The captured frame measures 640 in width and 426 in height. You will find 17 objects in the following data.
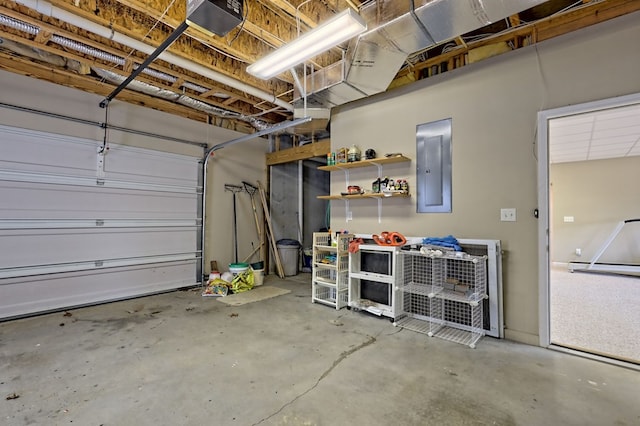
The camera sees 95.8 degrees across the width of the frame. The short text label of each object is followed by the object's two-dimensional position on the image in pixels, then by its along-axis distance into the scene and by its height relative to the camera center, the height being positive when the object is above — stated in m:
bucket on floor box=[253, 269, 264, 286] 5.14 -1.02
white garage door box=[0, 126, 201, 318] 3.54 -0.04
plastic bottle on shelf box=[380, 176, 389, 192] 3.85 +0.50
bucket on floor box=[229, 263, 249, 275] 4.91 -0.82
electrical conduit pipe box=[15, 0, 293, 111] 2.43 +1.81
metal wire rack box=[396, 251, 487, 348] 2.96 -0.76
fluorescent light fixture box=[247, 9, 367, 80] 2.26 +1.56
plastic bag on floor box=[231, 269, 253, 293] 4.77 -1.05
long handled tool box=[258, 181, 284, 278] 6.01 -0.31
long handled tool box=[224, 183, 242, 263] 5.79 +0.07
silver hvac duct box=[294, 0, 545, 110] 2.26 +1.68
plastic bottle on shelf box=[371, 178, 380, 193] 3.96 +0.48
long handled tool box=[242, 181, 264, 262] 6.10 +0.17
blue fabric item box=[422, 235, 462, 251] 3.07 -0.23
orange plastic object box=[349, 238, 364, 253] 3.69 -0.32
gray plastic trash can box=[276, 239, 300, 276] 6.09 -0.72
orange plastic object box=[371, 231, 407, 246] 3.45 -0.23
